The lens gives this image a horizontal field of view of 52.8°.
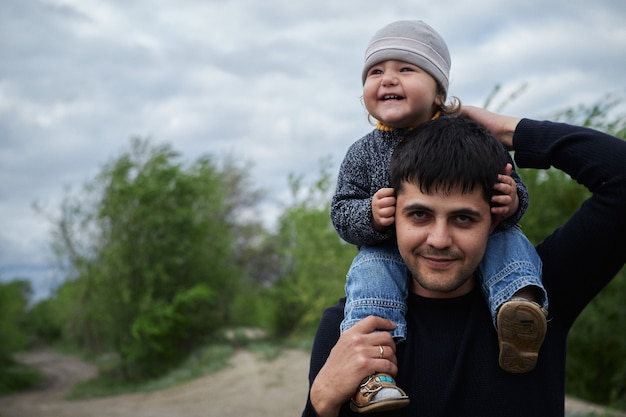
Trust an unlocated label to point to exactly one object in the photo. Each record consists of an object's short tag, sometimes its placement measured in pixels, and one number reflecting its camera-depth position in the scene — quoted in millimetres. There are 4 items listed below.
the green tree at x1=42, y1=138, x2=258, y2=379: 16703
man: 1945
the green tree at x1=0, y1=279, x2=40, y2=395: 19266
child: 1922
